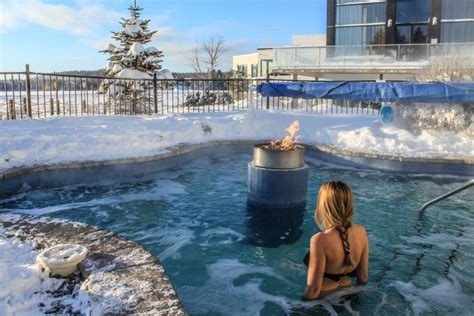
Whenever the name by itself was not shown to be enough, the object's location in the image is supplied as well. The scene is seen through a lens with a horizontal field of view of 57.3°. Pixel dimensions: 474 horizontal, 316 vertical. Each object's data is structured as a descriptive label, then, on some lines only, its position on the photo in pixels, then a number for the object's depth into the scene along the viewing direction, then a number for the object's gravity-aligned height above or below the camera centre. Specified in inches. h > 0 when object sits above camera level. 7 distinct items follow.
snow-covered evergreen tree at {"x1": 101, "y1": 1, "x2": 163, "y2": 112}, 646.5 +73.3
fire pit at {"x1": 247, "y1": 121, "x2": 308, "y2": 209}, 237.5 -38.4
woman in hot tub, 113.5 -37.5
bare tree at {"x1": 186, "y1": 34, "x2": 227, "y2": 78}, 1873.8 +225.5
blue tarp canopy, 388.2 +14.3
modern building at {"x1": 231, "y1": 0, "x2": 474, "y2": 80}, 953.5 +172.7
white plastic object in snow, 122.0 -43.3
